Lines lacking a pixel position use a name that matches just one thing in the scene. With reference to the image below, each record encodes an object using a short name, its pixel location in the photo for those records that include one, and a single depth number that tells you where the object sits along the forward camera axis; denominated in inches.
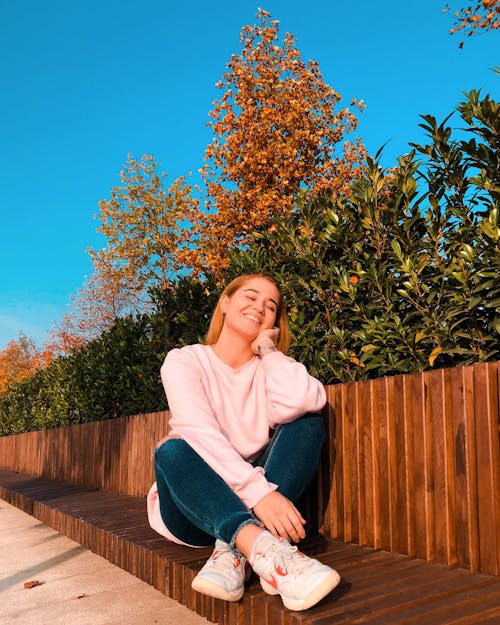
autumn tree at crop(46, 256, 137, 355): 1282.0
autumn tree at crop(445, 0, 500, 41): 451.7
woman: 85.4
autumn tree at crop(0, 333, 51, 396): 1953.7
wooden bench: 81.2
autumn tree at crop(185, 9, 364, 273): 701.3
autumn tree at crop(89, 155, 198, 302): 1115.3
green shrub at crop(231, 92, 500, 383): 113.5
